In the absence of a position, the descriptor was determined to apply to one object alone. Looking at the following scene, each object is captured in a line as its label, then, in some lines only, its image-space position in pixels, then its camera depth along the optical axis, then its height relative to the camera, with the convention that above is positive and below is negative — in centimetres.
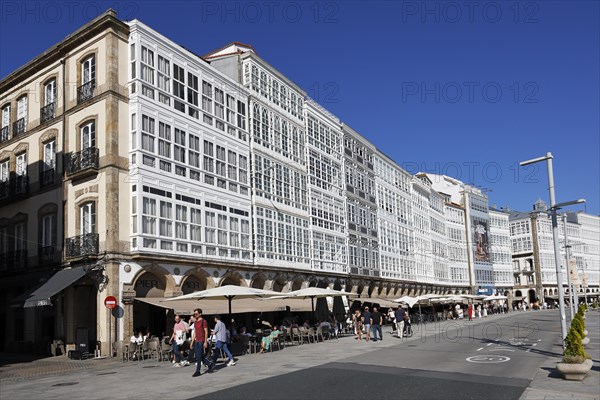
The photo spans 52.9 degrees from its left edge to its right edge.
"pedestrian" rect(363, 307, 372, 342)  3052 -238
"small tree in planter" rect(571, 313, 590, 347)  1688 -163
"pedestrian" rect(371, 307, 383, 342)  3036 -244
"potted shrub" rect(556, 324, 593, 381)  1409 -222
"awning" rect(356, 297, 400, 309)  4425 -201
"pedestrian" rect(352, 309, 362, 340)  3144 -246
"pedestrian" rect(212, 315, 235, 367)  1914 -177
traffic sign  2502 -64
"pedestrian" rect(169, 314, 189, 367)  2036 -183
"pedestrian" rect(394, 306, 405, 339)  3097 -240
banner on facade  9350 +466
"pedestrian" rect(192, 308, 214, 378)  1731 -166
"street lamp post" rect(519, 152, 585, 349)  1958 +197
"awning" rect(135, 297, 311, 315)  2570 -106
